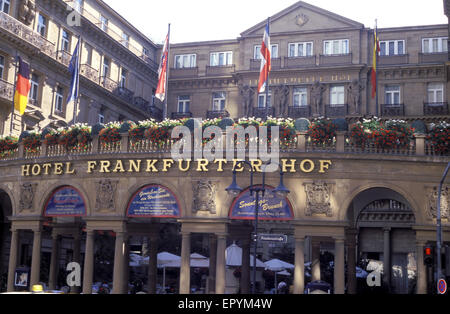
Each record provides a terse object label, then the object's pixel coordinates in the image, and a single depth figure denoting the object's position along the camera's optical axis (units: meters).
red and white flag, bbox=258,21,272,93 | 33.03
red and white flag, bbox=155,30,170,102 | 35.75
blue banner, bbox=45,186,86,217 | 29.66
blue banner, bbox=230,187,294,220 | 26.67
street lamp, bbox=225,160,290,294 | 21.66
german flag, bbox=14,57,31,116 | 37.16
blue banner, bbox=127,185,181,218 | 27.98
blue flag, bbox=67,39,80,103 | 38.00
